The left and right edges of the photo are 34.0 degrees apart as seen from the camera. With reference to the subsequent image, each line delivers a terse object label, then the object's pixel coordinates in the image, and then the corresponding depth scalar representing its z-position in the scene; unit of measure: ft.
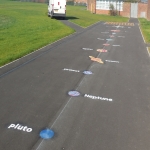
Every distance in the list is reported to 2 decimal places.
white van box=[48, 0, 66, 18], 114.32
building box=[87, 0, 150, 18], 170.09
